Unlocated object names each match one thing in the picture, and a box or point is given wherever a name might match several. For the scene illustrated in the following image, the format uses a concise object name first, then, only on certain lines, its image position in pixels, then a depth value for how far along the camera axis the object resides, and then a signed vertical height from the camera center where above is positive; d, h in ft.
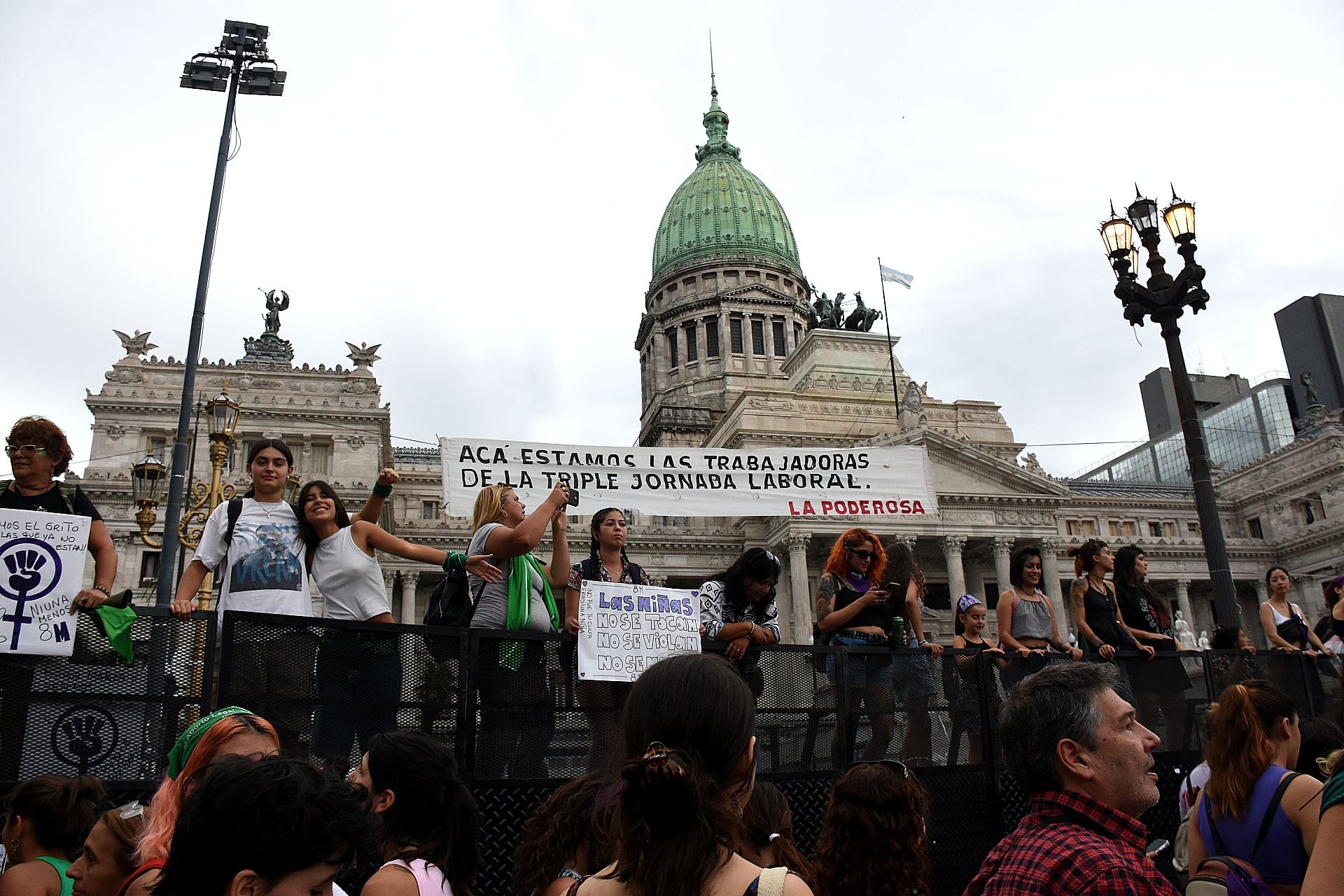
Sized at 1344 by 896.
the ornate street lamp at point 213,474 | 54.29 +14.81
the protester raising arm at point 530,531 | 22.00 +4.48
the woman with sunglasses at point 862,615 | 23.68 +2.90
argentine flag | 164.04 +70.48
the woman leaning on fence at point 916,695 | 23.92 +0.87
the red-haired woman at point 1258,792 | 13.61 -0.92
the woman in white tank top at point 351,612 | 19.04 +2.78
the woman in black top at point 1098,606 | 28.73 +3.30
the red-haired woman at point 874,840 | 13.61 -1.38
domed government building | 133.80 +41.58
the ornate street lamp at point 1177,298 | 38.60 +16.58
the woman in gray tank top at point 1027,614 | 28.12 +3.12
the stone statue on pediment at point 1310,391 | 196.13 +61.63
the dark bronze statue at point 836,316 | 197.67 +78.41
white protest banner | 32.99 +8.21
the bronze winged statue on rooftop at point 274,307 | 157.15 +65.84
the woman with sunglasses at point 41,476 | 20.49 +5.50
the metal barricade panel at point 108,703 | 17.37 +0.90
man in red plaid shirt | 10.04 -0.63
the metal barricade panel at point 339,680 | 18.47 +1.25
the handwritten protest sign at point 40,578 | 18.24 +3.17
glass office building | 286.87 +79.90
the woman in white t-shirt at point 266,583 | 18.53 +3.30
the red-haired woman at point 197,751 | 11.93 +0.02
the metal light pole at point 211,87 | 41.32 +31.52
